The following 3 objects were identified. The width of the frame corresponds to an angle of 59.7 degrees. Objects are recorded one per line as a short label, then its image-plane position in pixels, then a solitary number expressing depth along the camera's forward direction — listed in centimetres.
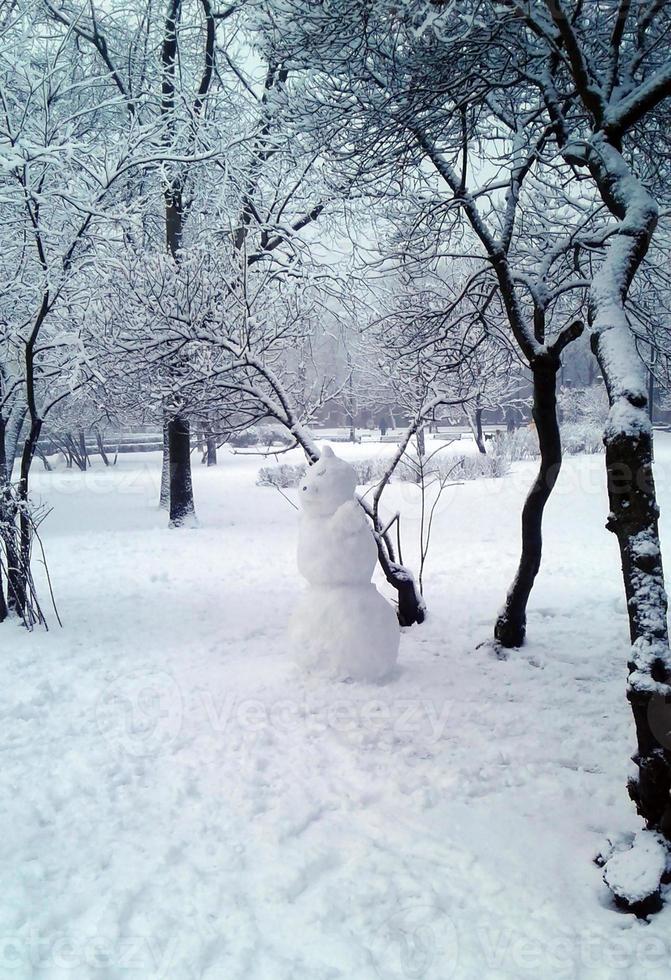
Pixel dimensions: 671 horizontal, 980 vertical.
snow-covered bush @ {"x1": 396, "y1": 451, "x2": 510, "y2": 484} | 1745
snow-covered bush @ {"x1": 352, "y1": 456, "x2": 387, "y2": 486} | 1861
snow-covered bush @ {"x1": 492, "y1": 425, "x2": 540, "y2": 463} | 2083
